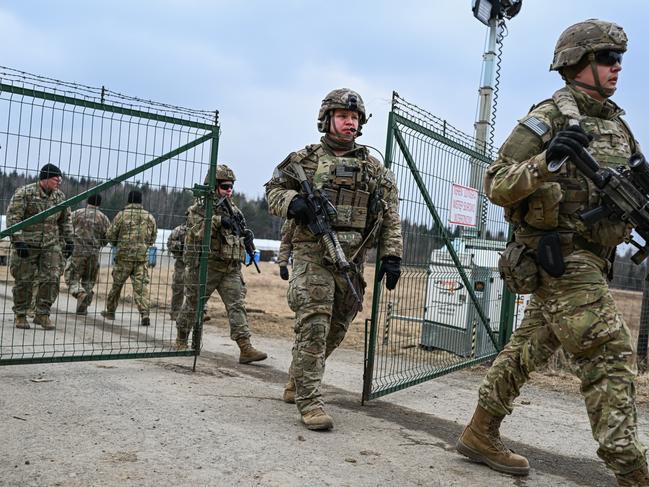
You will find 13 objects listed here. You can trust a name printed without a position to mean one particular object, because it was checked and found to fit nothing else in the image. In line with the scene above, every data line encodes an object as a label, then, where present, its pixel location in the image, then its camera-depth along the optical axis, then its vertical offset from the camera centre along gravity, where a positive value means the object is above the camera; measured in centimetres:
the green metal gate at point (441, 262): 493 +4
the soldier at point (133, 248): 555 -10
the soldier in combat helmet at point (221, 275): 627 -28
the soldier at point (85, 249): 622 -15
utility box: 630 -42
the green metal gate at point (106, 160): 457 +58
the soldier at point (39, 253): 687 -24
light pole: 805 +272
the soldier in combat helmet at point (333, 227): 412 +21
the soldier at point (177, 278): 786 -46
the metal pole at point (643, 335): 715 -58
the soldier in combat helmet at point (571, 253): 289 +11
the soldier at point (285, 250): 507 +2
